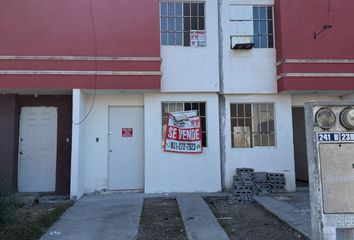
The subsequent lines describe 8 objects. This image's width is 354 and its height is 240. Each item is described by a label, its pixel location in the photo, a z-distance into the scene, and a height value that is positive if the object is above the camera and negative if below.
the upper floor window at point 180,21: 11.36 +4.04
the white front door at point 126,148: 11.12 +0.07
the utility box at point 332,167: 4.30 -0.24
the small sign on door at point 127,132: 11.28 +0.57
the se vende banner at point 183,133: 10.96 +0.51
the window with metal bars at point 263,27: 11.52 +3.88
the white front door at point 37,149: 11.16 +0.08
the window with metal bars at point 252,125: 11.38 +0.75
